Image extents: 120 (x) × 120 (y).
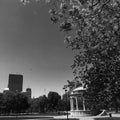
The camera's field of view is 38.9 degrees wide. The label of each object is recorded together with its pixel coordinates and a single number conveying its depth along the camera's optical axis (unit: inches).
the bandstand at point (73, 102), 2162.9
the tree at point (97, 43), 247.3
